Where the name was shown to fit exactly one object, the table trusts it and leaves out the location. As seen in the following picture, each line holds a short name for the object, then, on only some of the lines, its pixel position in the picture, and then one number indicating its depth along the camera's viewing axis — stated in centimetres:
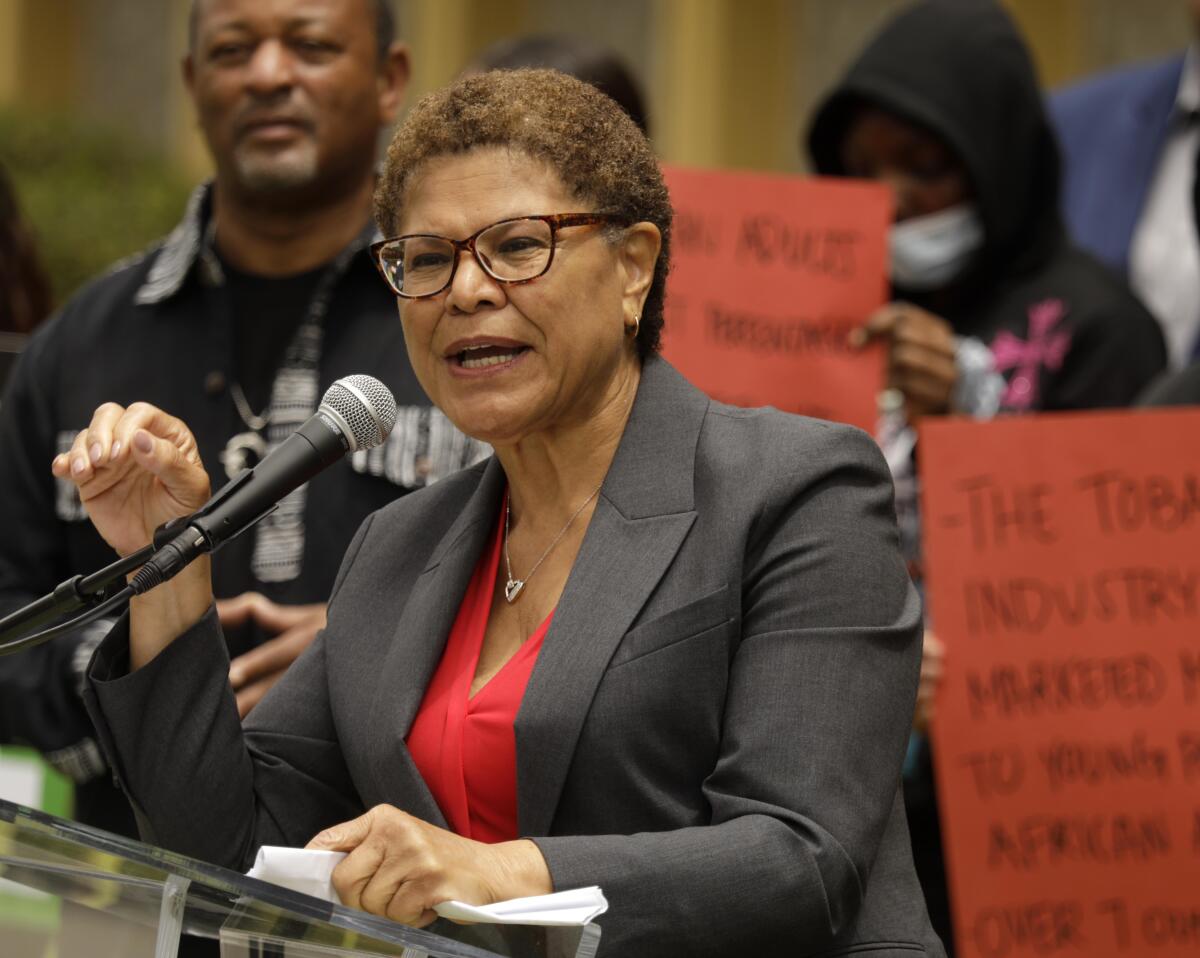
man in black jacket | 673
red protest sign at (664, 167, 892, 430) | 796
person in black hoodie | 796
